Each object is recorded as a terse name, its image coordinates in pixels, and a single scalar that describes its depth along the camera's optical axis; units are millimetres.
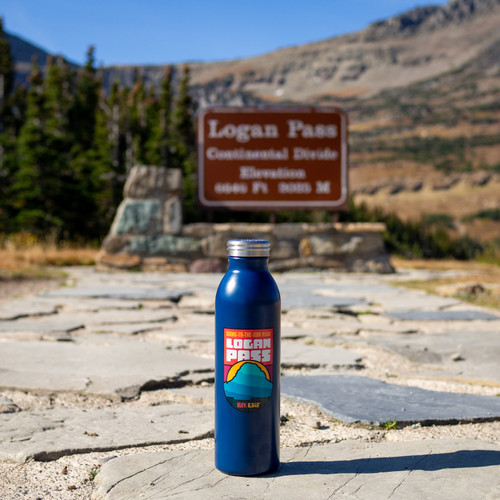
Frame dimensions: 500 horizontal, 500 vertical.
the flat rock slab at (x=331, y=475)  1586
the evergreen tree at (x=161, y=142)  17766
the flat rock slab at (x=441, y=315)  4355
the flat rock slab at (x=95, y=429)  1933
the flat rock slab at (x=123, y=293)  5500
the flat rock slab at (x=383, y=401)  2215
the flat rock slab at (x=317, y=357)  3098
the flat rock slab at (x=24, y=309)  4488
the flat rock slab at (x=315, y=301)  4939
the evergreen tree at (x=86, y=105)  22531
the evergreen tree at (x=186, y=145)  15723
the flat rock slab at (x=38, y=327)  3826
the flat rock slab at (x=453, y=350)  2949
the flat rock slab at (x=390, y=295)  5031
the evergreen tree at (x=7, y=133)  14773
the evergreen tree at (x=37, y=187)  13695
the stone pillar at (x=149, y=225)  8508
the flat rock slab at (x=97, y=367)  2648
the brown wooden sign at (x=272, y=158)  9242
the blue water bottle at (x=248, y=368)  1714
